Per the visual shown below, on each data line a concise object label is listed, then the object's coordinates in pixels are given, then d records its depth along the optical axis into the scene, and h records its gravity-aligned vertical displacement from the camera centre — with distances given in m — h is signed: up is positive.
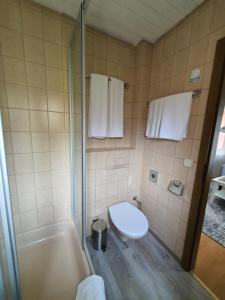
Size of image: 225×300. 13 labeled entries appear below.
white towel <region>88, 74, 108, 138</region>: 1.41 +0.23
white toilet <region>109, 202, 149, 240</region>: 1.27 -0.98
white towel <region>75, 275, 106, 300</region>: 0.91 -1.16
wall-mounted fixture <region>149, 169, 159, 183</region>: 1.64 -0.58
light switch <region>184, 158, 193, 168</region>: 1.23 -0.30
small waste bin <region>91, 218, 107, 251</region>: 1.47 -1.20
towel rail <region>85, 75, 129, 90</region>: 1.61 +0.53
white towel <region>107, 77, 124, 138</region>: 1.50 +0.24
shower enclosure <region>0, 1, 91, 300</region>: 0.54 -0.33
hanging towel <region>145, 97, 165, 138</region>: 1.48 +0.14
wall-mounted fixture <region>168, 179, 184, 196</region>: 1.33 -0.59
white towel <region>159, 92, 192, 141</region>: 1.22 +0.14
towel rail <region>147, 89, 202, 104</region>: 1.14 +0.33
